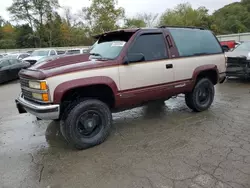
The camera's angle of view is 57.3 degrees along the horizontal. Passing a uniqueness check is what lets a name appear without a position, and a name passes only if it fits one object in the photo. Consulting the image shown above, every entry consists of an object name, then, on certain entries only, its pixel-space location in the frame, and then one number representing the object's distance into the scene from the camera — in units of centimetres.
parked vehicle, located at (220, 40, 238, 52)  2255
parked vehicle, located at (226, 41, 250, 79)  846
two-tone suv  343
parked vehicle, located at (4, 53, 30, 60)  2019
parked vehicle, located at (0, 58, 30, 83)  1198
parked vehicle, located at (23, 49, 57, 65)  1695
